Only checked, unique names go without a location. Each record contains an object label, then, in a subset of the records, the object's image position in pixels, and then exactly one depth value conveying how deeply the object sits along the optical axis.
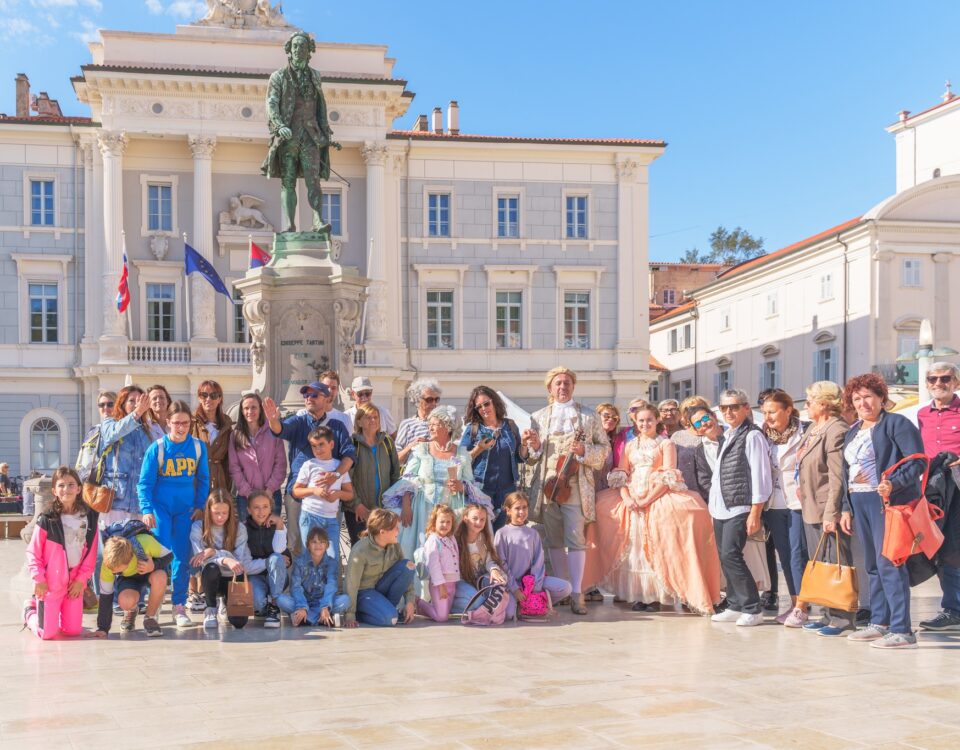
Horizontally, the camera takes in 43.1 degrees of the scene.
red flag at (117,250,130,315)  31.90
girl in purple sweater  10.12
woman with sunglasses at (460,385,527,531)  10.46
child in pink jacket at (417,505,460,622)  9.72
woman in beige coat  9.05
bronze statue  14.48
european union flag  30.22
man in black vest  9.59
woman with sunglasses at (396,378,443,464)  10.62
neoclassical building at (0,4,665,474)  36.31
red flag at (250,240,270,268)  25.28
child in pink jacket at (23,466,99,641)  8.91
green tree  80.06
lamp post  25.65
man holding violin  10.46
